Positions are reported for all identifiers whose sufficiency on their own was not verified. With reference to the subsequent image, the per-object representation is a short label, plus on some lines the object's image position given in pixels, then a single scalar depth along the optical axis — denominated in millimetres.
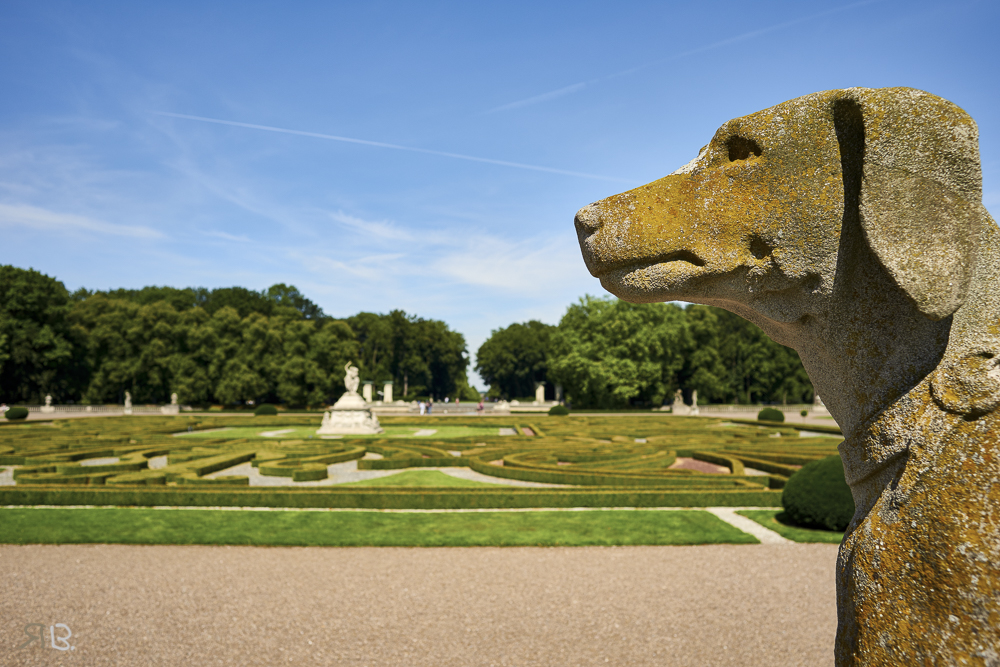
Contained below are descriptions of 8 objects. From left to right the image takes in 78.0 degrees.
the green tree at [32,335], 48562
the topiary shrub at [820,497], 11086
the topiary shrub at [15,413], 36250
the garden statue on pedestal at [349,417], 27188
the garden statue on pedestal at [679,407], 44606
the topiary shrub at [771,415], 35509
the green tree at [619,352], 50750
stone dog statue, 1796
